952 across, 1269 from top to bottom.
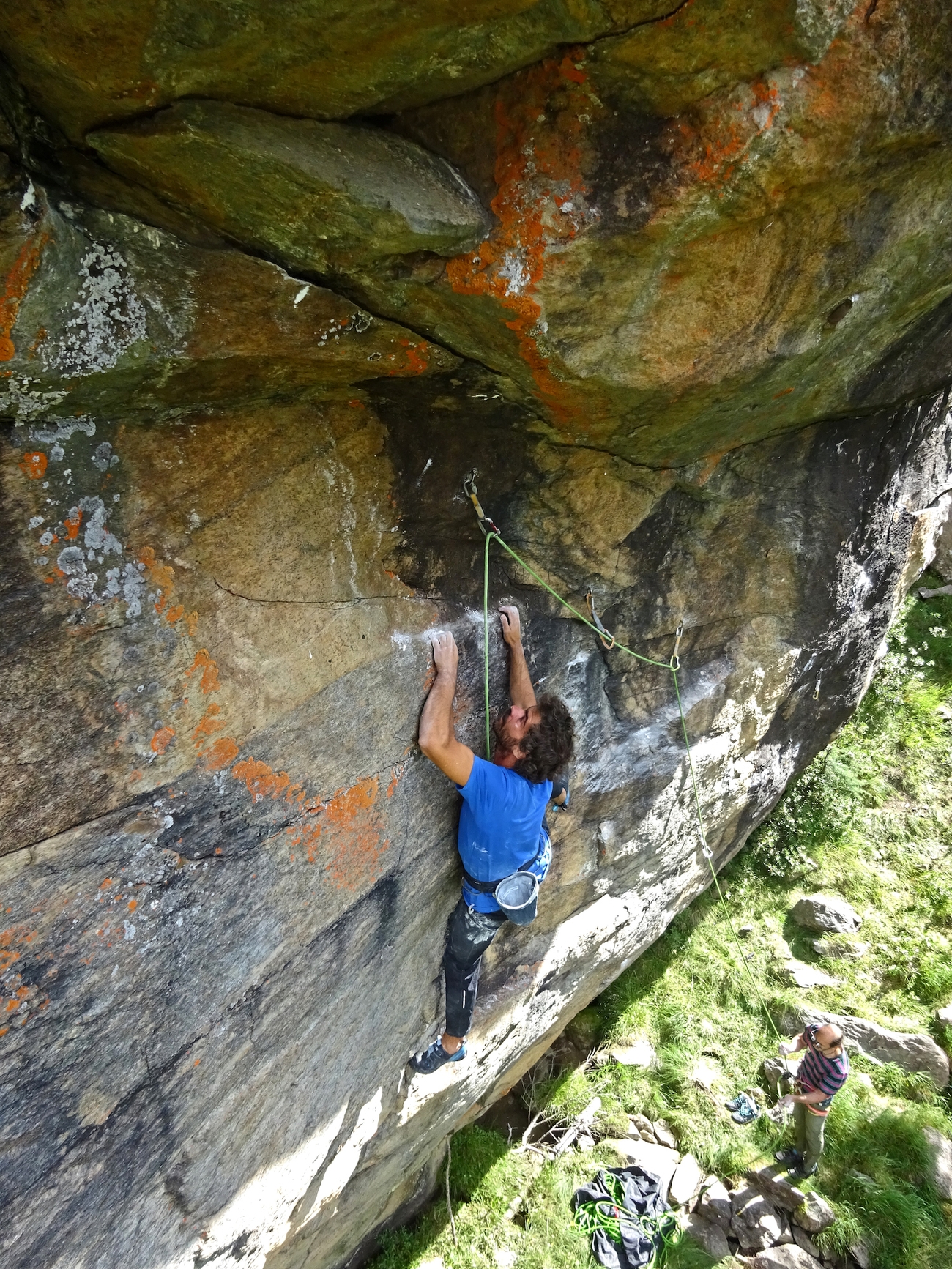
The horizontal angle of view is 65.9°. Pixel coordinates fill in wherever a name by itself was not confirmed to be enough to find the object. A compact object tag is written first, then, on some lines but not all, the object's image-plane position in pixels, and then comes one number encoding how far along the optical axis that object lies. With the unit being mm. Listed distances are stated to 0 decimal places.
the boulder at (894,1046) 5301
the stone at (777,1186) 4961
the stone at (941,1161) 4832
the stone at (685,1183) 5082
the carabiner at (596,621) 3705
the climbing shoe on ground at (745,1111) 5344
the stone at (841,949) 5969
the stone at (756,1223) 4883
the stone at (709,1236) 4863
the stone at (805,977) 5891
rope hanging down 3008
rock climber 3049
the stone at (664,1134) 5410
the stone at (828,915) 6062
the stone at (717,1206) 5035
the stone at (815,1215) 4840
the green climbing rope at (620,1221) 4816
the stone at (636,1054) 5742
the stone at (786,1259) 4652
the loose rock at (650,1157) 5180
